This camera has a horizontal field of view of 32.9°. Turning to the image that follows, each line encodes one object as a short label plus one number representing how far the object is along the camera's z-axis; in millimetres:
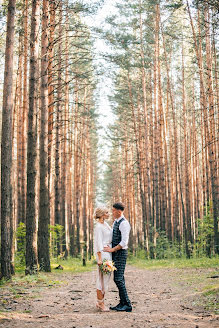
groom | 6086
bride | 6145
